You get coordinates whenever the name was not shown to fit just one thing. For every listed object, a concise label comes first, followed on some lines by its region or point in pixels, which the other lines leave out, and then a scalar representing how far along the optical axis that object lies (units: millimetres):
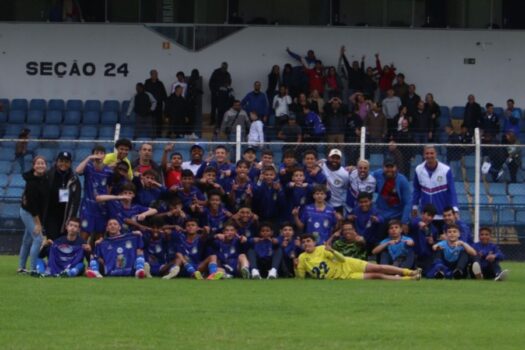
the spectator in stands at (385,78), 32094
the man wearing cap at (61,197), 19156
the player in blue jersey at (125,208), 18984
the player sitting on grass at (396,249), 19344
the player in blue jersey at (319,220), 19578
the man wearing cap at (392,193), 20062
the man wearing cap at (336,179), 20438
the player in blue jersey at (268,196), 19688
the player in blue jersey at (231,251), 18922
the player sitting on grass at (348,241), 19438
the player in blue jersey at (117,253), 18703
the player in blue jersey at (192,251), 18844
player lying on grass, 18750
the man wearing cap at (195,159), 20250
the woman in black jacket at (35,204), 19062
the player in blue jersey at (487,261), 19281
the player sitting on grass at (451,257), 19234
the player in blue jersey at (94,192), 19328
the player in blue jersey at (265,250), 19047
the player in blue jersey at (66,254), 18625
